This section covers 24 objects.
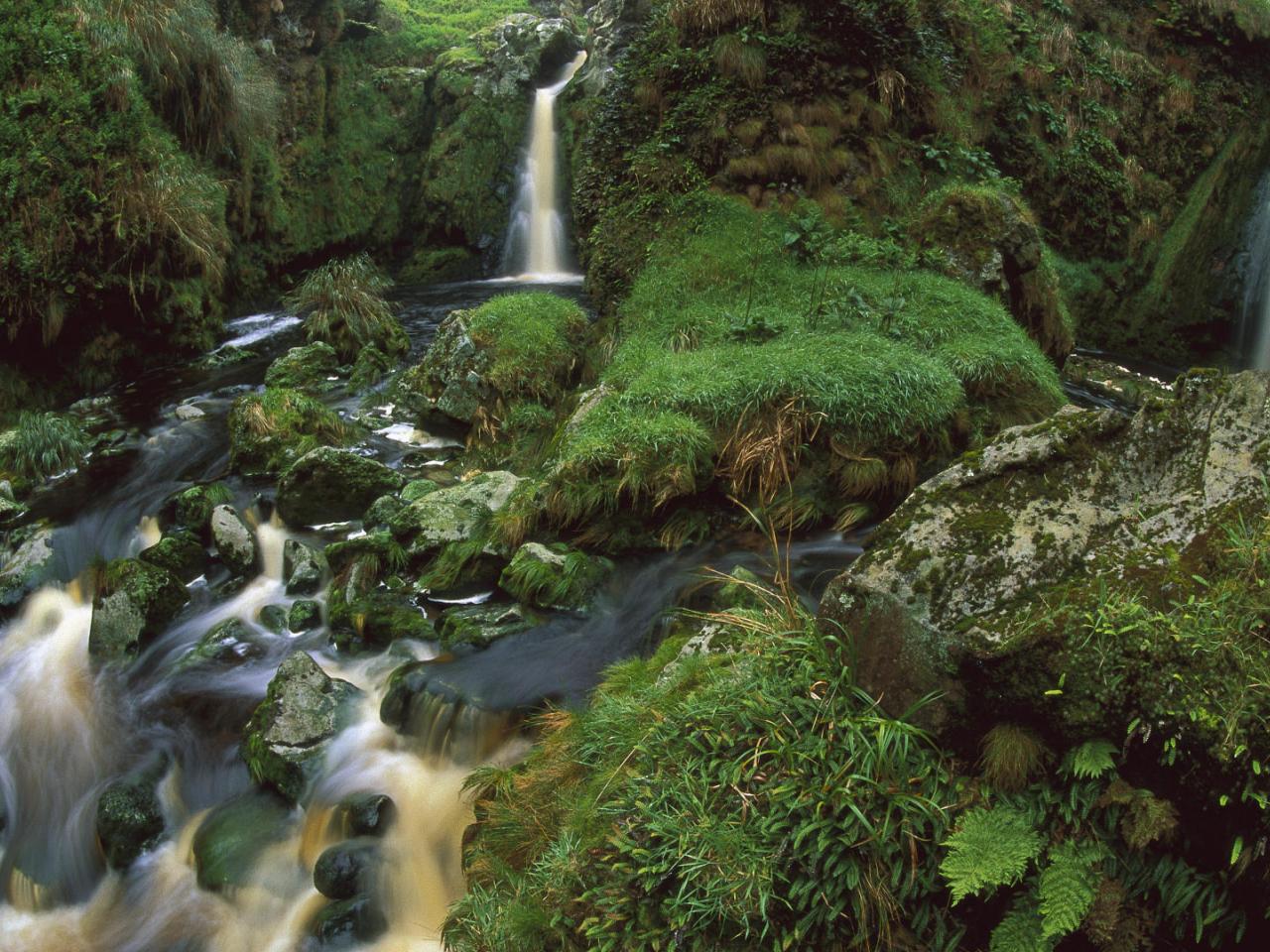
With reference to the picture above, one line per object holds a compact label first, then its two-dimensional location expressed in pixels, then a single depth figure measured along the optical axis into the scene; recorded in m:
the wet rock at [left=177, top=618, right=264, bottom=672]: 6.06
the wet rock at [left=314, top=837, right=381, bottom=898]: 4.38
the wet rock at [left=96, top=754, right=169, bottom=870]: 4.85
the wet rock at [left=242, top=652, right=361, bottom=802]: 4.96
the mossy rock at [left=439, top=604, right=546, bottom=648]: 5.64
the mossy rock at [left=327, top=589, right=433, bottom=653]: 5.92
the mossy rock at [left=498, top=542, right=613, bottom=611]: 5.95
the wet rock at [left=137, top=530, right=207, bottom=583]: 6.82
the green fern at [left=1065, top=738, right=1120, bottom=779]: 2.61
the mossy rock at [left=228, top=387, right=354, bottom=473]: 8.38
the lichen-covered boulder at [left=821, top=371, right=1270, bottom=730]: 2.91
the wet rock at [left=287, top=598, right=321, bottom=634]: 6.33
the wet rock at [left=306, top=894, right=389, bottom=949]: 4.19
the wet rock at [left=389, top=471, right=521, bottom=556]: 6.67
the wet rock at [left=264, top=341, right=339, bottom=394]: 10.47
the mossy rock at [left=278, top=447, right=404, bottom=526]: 7.50
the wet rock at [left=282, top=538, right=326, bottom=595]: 6.72
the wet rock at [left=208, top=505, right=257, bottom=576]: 6.96
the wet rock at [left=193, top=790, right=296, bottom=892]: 4.61
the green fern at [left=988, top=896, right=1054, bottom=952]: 2.50
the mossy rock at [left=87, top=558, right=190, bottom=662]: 6.20
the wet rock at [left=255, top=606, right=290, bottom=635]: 6.36
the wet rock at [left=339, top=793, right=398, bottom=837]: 4.61
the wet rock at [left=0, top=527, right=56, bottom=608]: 6.63
